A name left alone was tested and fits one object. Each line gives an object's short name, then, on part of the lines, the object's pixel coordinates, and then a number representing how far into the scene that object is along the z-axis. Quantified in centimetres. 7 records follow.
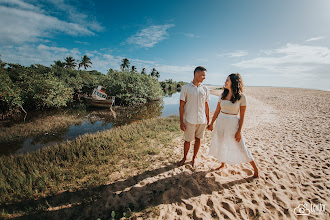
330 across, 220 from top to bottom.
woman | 293
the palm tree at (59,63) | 4269
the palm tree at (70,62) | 4712
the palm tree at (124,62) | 5749
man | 335
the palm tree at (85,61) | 5057
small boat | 1673
